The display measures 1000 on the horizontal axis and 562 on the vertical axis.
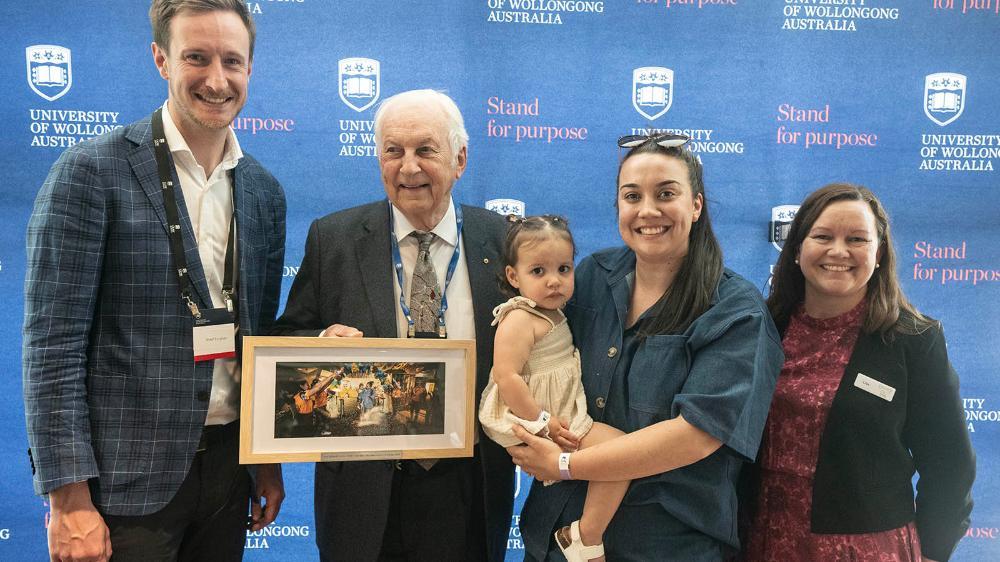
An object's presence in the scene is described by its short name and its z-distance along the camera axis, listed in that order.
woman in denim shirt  1.73
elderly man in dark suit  2.12
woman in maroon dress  2.04
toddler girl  1.89
